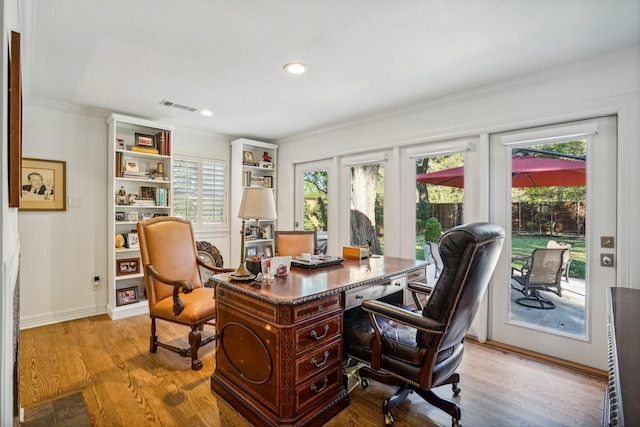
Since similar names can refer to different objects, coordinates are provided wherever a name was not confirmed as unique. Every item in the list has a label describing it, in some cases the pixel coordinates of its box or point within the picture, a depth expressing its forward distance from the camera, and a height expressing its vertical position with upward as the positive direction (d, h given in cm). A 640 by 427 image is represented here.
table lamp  221 +6
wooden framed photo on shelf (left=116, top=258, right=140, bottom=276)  381 -64
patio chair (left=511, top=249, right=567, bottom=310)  281 -56
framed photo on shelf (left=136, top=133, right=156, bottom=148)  394 +89
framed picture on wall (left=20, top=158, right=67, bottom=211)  340 +30
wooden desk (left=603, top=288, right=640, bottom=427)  74 -45
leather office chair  158 -62
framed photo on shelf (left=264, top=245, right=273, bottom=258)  519 -59
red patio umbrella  265 +36
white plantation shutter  443 +32
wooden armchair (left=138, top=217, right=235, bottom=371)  253 -56
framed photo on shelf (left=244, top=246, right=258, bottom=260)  495 -58
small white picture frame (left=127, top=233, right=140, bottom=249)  385 -33
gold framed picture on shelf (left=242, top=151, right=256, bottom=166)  492 +85
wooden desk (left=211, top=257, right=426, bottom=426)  170 -74
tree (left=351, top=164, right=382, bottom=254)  404 +11
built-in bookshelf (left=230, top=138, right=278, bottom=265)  483 +53
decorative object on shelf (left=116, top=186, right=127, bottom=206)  383 +19
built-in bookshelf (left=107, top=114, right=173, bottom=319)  373 +24
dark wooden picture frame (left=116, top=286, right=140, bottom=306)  376 -98
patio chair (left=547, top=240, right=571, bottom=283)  272 -37
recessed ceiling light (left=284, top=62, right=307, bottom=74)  259 +119
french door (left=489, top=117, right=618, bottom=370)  250 -18
